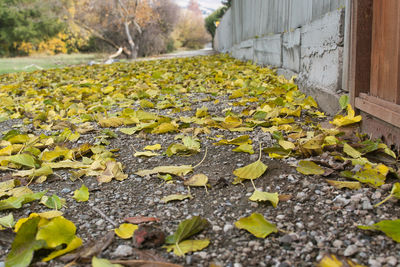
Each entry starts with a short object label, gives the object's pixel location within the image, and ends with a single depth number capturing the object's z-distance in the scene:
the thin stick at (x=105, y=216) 1.24
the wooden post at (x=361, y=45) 1.90
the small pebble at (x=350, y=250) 0.97
